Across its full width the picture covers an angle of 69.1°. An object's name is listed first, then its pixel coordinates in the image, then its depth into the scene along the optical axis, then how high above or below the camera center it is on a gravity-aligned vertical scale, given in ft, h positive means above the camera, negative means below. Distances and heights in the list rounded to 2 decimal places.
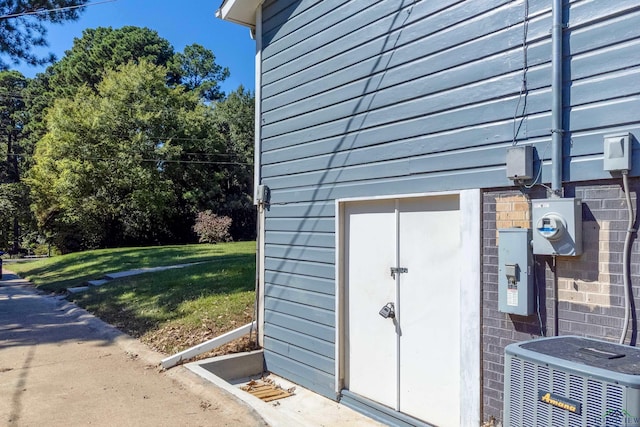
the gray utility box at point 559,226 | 9.70 -0.17
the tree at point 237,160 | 98.43 +12.50
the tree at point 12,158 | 89.92 +14.89
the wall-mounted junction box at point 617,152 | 9.02 +1.30
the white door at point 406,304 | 12.98 -2.68
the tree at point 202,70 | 126.21 +40.60
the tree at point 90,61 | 110.52 +38.28
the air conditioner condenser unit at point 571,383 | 6.49 -2.52
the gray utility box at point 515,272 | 10.50 -1.23
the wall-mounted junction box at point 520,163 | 10.57 +1.27
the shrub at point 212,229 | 85.05 -2.29
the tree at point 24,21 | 37.81 +16.17
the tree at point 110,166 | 79.46 +8.74
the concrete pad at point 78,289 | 38.71 -6.27
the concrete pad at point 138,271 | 42.32 -5.22
